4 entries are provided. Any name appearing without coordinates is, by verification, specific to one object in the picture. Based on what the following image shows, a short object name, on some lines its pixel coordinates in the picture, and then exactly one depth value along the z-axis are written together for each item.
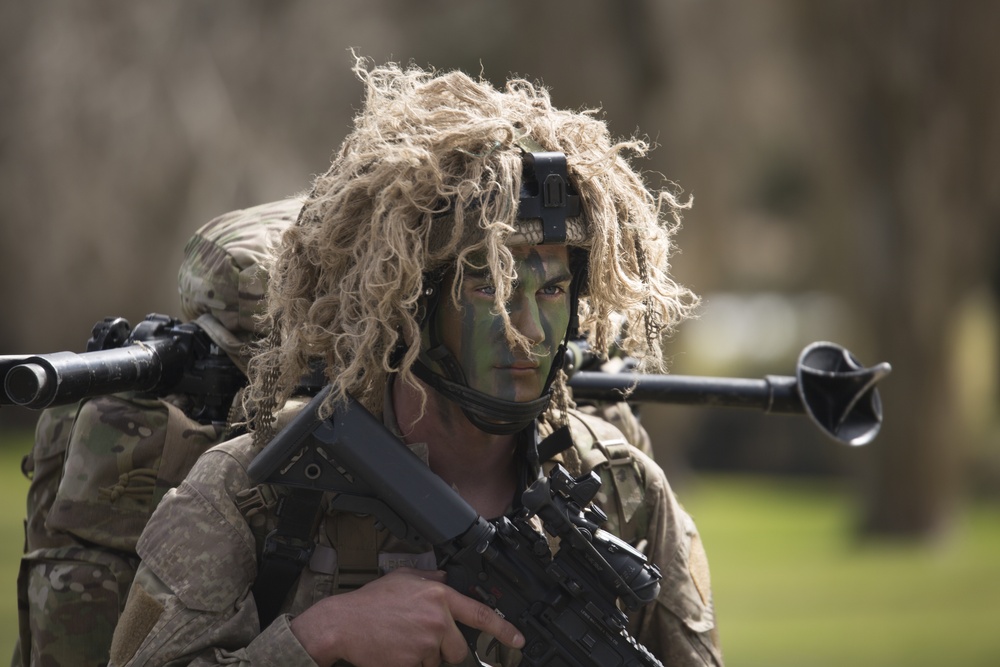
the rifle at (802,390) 7.83
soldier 5.54
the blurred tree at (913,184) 23.23
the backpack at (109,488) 6.98
